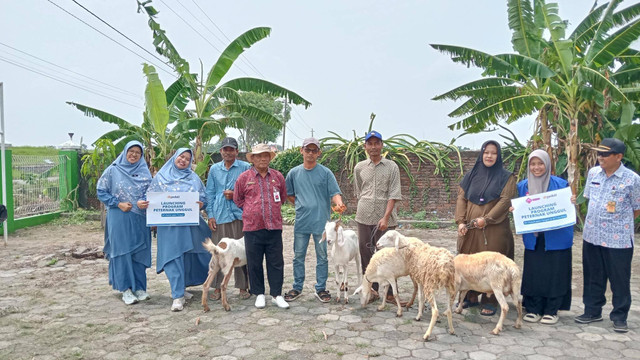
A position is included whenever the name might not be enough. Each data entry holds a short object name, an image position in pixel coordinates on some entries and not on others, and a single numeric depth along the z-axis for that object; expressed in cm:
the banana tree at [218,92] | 933
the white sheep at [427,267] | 435
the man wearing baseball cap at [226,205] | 557
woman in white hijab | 462
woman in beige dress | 479
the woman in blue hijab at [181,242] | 525
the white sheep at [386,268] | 483
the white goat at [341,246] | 506
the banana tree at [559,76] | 812
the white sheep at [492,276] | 437
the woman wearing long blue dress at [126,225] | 534
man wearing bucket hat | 507
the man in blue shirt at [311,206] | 526
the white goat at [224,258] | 512
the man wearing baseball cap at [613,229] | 438
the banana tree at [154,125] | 898
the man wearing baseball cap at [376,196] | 522
